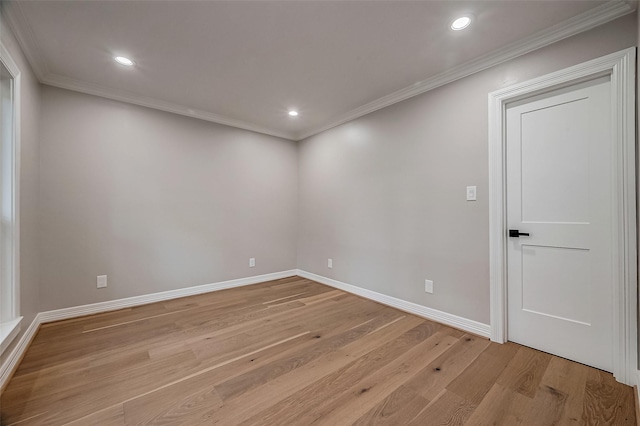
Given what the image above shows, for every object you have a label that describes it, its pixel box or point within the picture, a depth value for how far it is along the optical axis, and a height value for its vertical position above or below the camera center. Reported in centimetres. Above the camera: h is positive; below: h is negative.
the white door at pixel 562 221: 175 -7
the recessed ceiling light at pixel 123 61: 224 +134
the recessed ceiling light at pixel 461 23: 179 +133
